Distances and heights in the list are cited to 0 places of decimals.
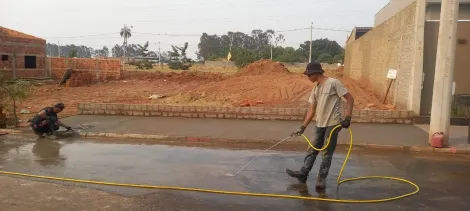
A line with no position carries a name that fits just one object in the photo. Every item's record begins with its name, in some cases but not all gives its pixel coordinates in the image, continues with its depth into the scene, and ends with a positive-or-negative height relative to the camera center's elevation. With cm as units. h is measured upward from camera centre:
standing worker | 573 -47
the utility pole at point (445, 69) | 828 +25
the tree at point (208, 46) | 9931 +741
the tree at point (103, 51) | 13188 +679
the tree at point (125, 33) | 9106 +925
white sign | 1261 +17
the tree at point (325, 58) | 6855 +349
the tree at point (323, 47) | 7838 +617
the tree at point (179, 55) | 6052 +296
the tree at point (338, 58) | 6596 +344
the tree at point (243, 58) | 4762 +211
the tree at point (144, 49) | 7472 +451
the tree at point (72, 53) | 4735 +209
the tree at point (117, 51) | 12381 +665
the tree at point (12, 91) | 1107 -64
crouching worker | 964 -129
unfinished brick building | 3000 +121
